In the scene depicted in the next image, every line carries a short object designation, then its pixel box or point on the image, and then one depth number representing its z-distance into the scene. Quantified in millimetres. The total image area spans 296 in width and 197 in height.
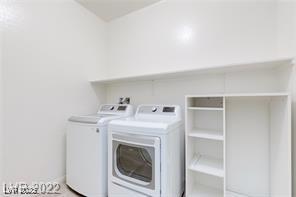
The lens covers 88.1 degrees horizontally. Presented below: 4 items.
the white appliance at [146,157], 1351
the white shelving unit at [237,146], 1464
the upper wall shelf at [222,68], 1282
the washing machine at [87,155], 1633
